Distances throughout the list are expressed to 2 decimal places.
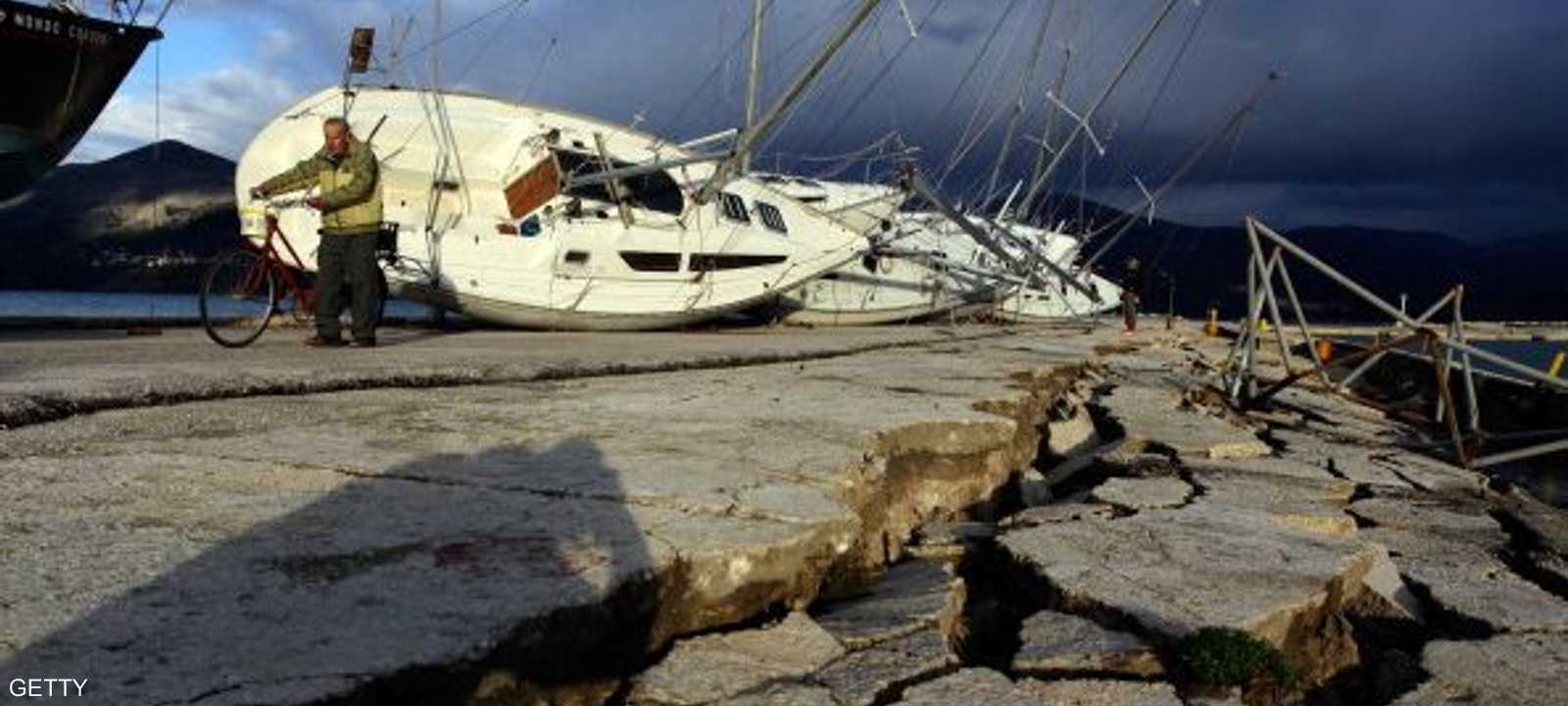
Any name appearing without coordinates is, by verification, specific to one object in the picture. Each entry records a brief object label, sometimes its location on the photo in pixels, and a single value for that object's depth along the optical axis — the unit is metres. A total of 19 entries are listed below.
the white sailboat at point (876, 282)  19.08
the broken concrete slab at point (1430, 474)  5.36
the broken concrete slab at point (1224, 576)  2.63
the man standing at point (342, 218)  7.20
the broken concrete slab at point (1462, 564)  3.04
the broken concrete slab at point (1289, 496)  3.91
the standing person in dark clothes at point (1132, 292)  22.09
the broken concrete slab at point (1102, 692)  2.18
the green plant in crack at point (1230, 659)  2.34
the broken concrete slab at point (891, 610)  2.42
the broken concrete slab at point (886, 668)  2.07
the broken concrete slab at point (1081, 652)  2.35
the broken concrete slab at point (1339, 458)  5.25
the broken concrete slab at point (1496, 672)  2.38
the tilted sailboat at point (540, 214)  12.05
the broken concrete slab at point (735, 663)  2.01
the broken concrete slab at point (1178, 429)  5.50
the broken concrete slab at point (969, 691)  2.07
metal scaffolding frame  5.98
